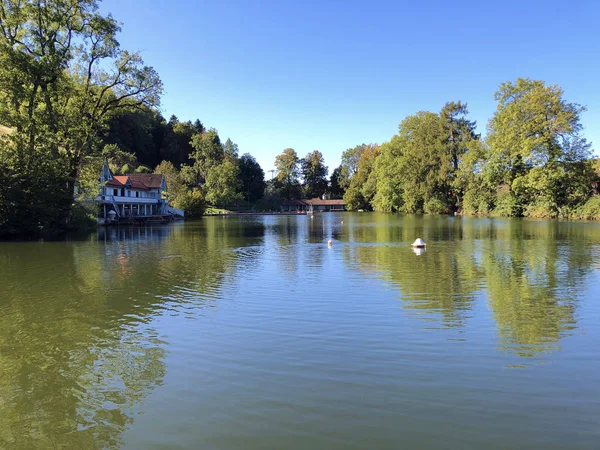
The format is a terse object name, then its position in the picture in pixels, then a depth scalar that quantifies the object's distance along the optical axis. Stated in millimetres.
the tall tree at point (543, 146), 53000
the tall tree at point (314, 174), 145000
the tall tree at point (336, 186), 147500
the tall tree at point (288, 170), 139000
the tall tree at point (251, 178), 126688
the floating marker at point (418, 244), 23844
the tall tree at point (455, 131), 77500
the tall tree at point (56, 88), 29641
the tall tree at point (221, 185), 101312
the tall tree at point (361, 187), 119562
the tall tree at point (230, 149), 115562
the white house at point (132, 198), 54600
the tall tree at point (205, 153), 111600
